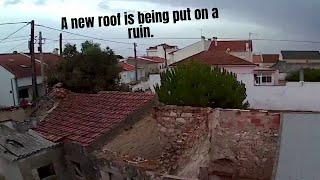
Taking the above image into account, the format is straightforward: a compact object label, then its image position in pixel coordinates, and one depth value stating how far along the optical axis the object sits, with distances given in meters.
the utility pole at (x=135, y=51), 32.24
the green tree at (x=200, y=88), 13.32
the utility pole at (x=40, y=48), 19.40
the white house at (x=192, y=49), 36.12
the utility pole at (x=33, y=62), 19.14
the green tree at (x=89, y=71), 15.09
